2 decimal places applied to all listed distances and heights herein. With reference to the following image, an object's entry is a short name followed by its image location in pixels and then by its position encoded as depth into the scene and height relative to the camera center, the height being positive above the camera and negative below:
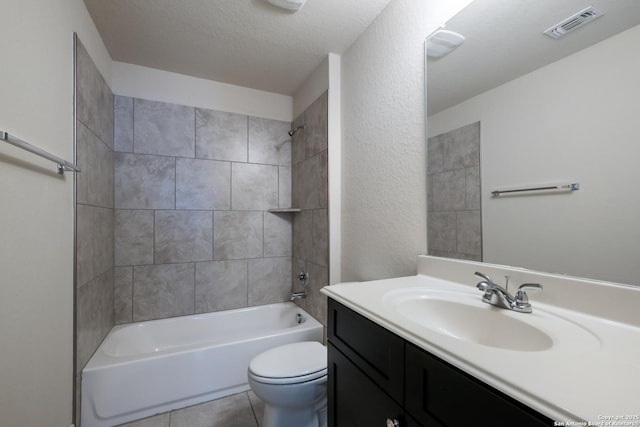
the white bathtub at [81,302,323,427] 1.44 -0.93
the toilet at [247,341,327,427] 1.22 -0.81
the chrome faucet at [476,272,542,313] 0.77 -0.25
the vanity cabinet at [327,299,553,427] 0.45 -0.39
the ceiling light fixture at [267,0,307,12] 1.39 +1.15
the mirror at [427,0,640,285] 0.68 +0.26
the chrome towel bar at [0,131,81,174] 0.73 +0.22
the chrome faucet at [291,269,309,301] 2.20 -0.56
